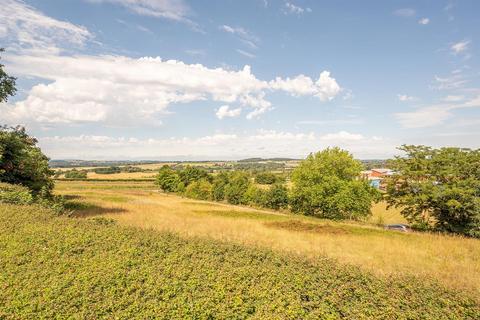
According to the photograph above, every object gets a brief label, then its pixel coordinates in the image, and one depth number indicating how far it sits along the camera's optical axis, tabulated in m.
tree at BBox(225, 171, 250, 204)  90.06
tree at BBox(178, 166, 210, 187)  110.62
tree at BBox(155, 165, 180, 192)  109.69
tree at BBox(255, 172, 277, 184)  133.62
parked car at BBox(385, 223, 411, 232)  38.22
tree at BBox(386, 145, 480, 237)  28.19
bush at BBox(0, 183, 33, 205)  13.54
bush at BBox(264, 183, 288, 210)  76.12
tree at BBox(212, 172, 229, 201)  95.75
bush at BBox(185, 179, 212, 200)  96.86
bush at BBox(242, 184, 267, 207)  78.94
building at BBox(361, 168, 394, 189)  128.07
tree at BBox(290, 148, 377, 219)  44.34
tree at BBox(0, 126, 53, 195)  17.30
